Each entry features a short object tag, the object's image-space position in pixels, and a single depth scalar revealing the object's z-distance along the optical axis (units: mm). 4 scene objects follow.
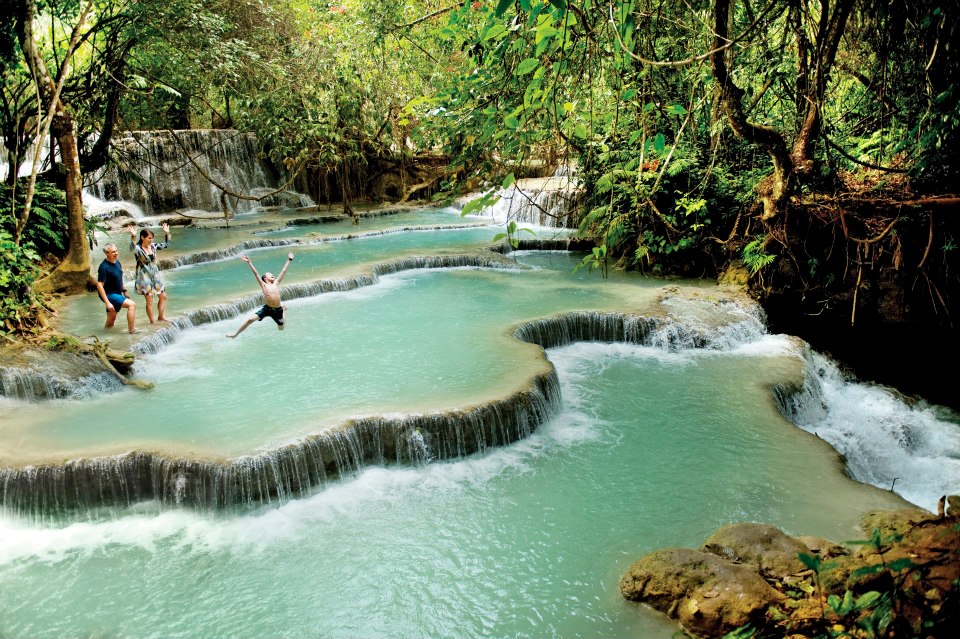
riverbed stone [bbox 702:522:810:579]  3705
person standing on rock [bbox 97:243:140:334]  7629
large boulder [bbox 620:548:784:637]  3402
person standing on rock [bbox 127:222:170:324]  7938
